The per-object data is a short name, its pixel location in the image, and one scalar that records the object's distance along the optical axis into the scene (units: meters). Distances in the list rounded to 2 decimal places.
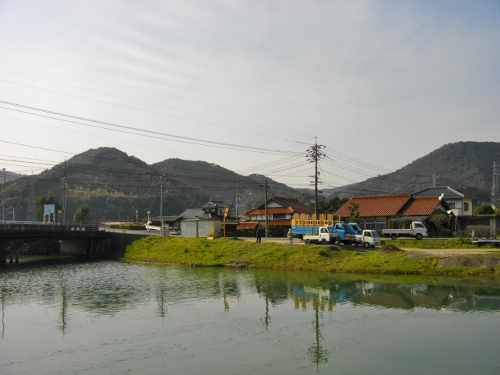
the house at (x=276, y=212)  67.44
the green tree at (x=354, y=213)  53.81
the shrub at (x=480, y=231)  44.90
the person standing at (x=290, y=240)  43.17
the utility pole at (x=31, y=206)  107.44
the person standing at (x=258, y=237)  46.94
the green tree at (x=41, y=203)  93.38
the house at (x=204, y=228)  54.19
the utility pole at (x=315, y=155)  55.28
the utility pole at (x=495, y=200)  91.95
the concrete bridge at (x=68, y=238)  51.78
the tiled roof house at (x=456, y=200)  62.35
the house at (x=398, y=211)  51.09
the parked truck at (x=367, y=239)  42.47
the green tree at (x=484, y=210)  64.18
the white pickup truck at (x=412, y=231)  47.38
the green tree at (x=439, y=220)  50.81
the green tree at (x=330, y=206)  75.43
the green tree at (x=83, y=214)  94.30
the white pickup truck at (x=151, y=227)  72.85
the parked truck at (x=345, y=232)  43.44
